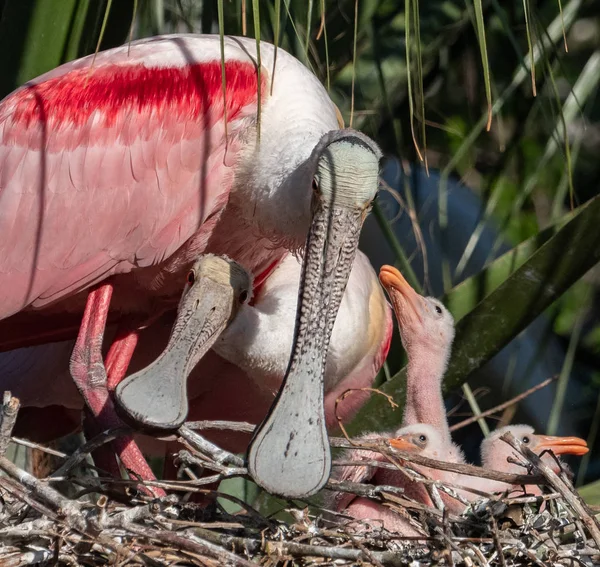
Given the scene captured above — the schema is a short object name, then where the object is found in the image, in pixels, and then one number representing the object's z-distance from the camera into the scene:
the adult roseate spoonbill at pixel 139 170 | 8.91
